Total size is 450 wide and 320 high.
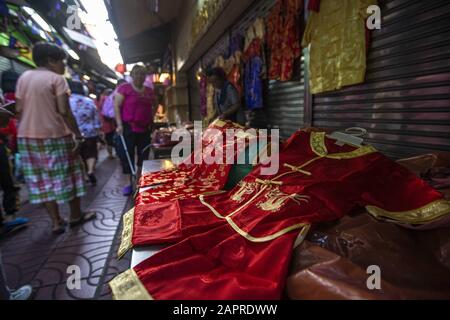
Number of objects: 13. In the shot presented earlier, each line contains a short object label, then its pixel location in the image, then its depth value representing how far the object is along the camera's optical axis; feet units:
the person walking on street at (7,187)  11.50
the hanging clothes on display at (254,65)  10.90
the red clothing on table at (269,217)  2.82
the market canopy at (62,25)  15.94
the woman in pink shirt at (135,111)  12.35
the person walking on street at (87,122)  15.83
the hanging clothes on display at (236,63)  12.76
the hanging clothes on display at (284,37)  8.60
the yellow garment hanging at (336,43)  6.12
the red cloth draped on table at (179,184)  4.12
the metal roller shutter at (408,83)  4.72
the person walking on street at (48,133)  8.56
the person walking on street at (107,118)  21.86
